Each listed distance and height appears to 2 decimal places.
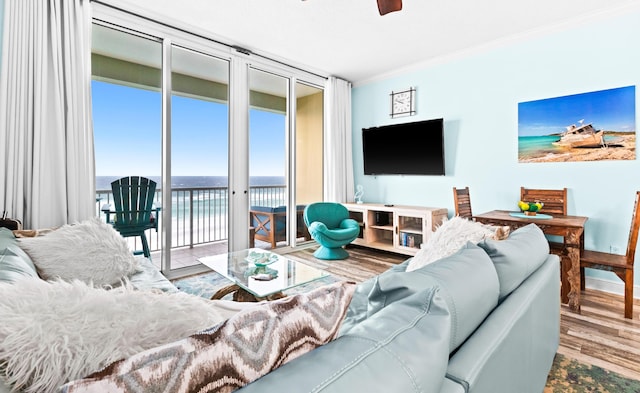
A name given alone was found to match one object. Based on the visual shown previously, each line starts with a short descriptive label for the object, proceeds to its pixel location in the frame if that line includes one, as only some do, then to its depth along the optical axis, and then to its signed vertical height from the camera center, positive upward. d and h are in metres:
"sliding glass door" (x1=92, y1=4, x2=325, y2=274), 3.47 +0.90
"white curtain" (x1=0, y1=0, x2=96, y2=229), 2.46 +0.65
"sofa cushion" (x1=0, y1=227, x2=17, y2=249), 1.83 -0.26
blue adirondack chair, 3.23 -0.11
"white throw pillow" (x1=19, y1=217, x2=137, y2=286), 1.92 -0.37
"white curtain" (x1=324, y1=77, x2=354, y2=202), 5.02 +0.78
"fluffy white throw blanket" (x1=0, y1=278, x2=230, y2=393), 0.53 -0.24
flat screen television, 4.20 +0.63
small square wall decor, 4.54 +1.30
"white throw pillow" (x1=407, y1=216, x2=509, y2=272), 1.73 -0.24
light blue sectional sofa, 0.57 -0.32
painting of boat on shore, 2.96 +0.65
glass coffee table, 2.14 -0.59
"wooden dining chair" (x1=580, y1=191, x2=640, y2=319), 2.41 -0.54
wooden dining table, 2.61 -0.32
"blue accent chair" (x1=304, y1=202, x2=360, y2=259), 4.18 -0.45
